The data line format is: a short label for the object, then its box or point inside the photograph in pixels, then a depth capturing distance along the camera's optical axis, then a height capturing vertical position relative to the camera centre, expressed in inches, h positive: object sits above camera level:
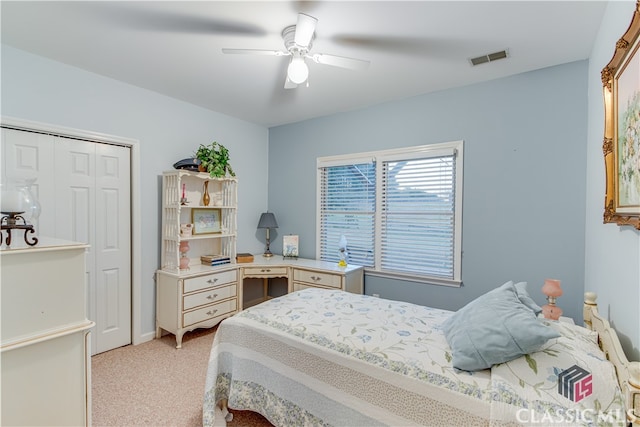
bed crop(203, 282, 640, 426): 43.7 -28.5
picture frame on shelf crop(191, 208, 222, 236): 137.8 -5.5
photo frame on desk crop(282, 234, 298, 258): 157.5 -19.2
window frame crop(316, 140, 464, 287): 119.0 +11.6
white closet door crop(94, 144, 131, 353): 112.3 -14.9
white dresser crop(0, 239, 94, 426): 48.1 -21.8
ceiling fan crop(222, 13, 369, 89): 74.2 +40.4
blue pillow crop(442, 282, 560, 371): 49.9 -21.5
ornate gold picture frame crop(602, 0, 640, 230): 46.4 +14.8
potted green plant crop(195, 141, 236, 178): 131.1 +22.0
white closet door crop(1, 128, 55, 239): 92.0 +13.9
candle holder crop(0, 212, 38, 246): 50.4 -3.2
